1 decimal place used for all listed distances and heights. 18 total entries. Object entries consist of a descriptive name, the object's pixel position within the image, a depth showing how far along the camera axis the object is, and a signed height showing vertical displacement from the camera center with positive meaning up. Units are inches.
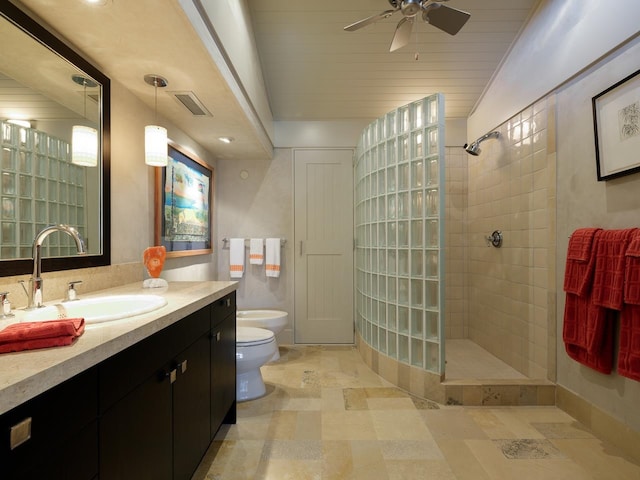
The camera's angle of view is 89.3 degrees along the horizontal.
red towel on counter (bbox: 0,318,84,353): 26.8 -7.9
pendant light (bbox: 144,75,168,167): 62.6 +19.7
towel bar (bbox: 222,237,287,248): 130.1 +0.3
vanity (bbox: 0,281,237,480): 22.7 -14.9
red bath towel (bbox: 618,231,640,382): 57.7 -13.9
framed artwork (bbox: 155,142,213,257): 82.7 +11.4
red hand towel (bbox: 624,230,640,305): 57.4 -5.6
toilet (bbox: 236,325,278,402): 80.9 -29.9
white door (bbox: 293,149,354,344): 129.3 -1.8
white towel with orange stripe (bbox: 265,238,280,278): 126.5 -5.3
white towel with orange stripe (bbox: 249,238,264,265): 127.3 -3.3
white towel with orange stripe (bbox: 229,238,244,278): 126.7 -5.6
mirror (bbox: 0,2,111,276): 42.1 +14.1
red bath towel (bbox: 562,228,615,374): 65.4 -15.1
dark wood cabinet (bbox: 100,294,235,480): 31.9 -19.9
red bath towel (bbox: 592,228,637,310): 60.4 -5.2
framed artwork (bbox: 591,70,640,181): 59.6 +22.2
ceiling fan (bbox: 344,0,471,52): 69.4 +50.1
